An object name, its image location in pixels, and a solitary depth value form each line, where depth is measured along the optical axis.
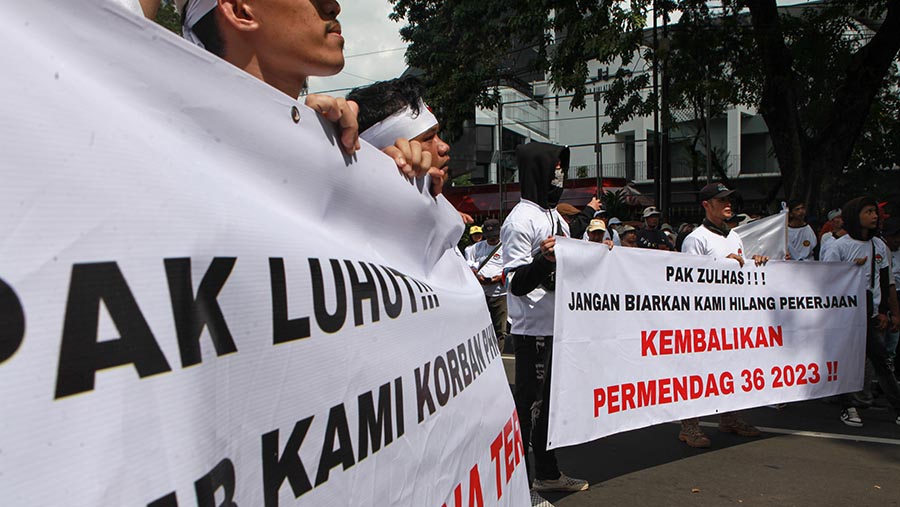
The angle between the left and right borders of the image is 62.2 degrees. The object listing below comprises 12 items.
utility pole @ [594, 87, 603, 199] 21.02
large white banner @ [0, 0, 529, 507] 0.61
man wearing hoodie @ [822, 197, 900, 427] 5.72
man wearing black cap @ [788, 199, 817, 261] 9.20
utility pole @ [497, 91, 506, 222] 21.36
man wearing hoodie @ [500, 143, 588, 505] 3.89
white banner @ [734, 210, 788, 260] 6.03
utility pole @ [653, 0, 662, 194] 12.04
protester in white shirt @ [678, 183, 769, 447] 4.99
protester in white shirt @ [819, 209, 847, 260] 6.62
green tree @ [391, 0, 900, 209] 10.45
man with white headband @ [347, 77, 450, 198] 1.96
